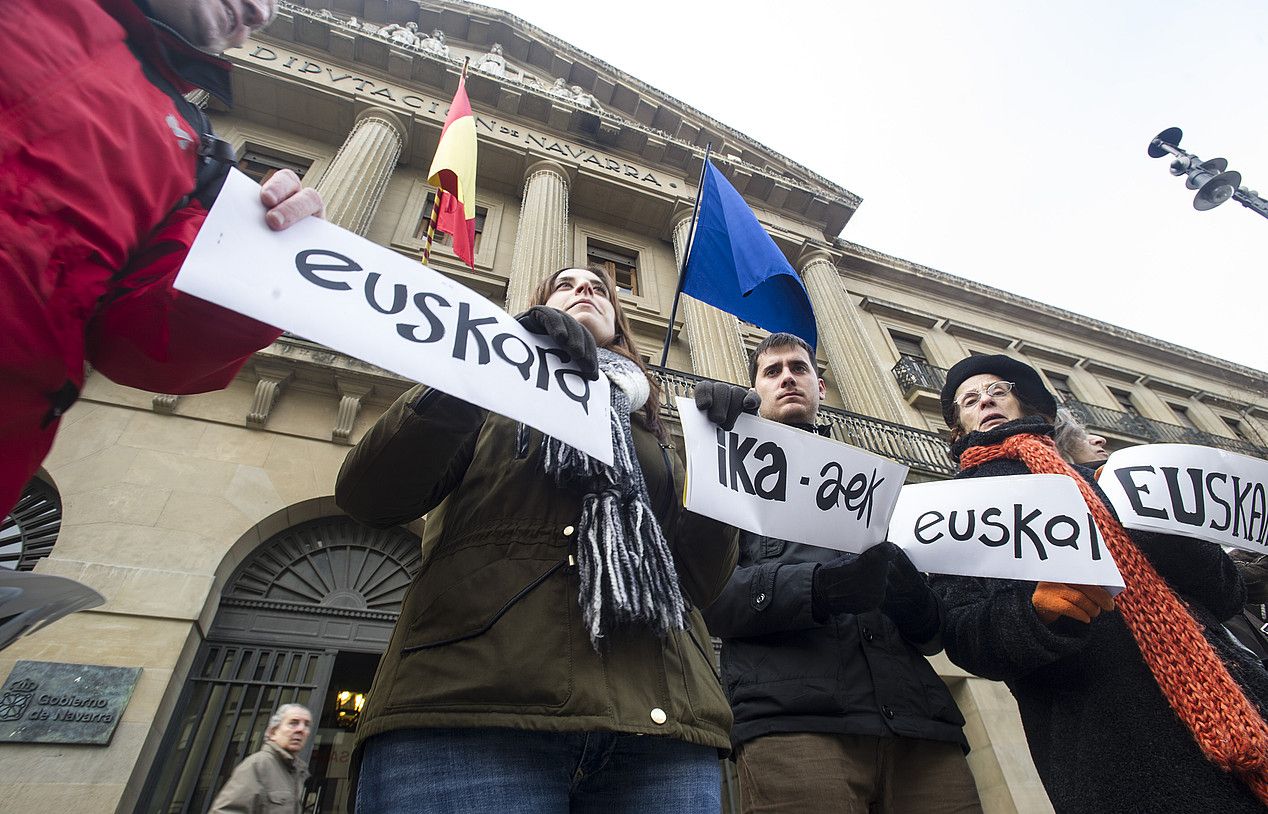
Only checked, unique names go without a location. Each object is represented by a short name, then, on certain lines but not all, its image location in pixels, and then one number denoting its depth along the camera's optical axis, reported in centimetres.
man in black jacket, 198
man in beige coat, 366
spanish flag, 603
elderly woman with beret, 166
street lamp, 800
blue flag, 533
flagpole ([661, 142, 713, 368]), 511
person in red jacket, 93
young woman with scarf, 118
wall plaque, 395
